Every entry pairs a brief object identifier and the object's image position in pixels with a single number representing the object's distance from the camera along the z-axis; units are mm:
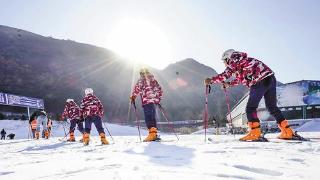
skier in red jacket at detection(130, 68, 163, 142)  6365
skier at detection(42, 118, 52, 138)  14331
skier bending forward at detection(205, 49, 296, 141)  4928
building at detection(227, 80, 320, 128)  24994
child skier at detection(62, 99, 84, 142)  9855
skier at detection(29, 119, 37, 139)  13654
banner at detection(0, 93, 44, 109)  21426
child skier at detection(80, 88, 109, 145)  7053
